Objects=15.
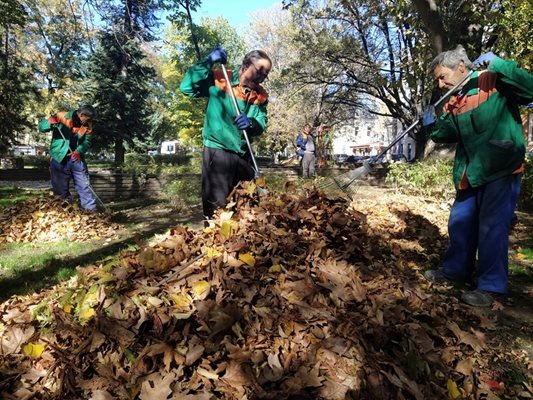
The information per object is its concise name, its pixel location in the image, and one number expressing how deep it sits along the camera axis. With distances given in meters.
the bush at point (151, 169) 10.23
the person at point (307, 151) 12.46
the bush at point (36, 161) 20.70
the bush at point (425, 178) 7.28
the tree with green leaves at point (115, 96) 18.17
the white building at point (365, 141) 59.62
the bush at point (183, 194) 8.10
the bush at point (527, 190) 6.76
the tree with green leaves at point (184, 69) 29.30
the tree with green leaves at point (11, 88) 11.65
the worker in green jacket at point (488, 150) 2.78
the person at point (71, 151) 6.14
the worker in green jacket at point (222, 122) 3.58
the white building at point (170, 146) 64.56
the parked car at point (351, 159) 29.16
